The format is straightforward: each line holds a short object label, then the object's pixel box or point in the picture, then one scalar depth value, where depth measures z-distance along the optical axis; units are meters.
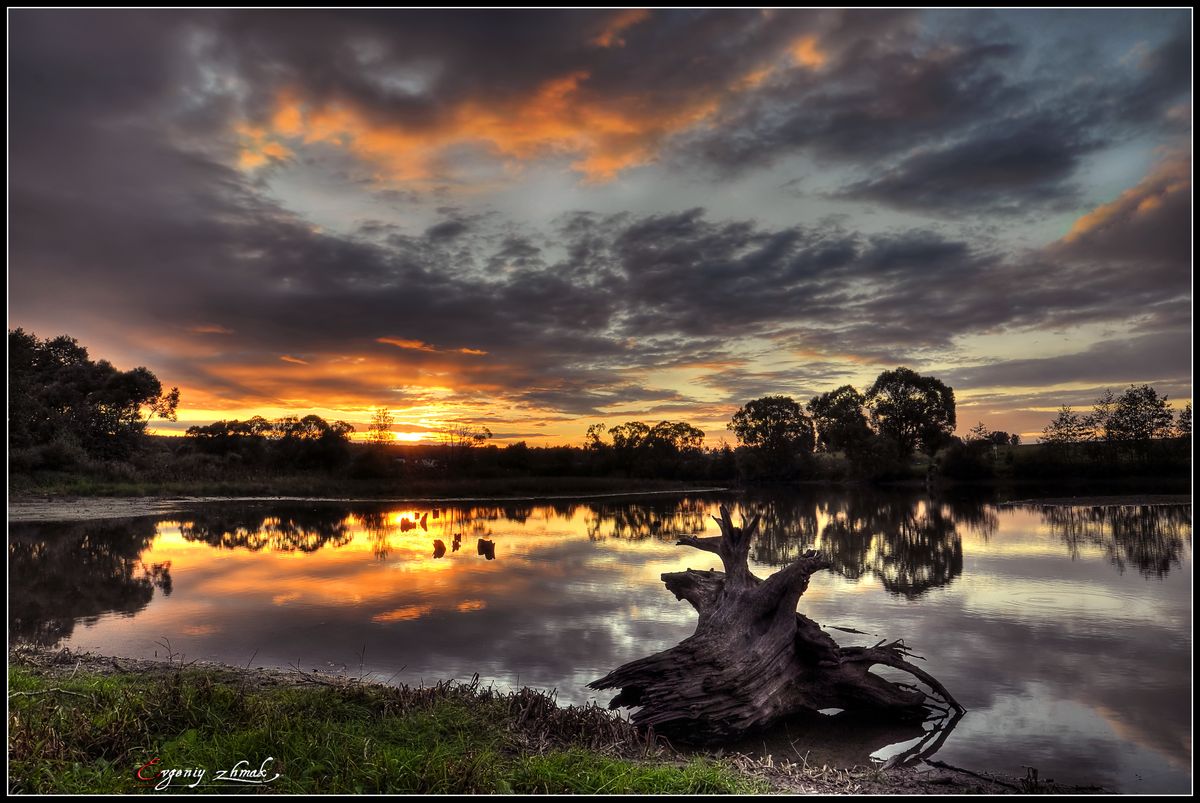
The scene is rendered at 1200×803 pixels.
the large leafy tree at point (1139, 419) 61.50
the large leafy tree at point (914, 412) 81.31
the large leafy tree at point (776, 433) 92.88
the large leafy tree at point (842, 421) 83.62
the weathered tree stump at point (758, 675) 7.05
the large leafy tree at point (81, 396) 46.53
